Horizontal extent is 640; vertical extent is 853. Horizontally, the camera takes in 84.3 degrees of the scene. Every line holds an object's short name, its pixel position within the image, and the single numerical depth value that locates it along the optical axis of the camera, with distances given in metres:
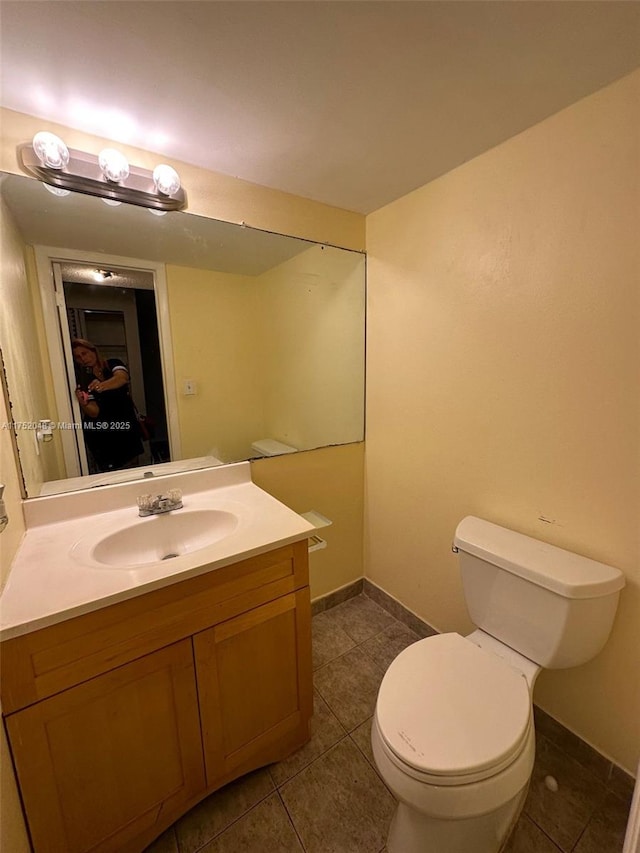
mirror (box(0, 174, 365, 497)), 1.11
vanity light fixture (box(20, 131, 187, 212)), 1.02
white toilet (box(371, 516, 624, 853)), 0.80
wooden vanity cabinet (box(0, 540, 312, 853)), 0.77
